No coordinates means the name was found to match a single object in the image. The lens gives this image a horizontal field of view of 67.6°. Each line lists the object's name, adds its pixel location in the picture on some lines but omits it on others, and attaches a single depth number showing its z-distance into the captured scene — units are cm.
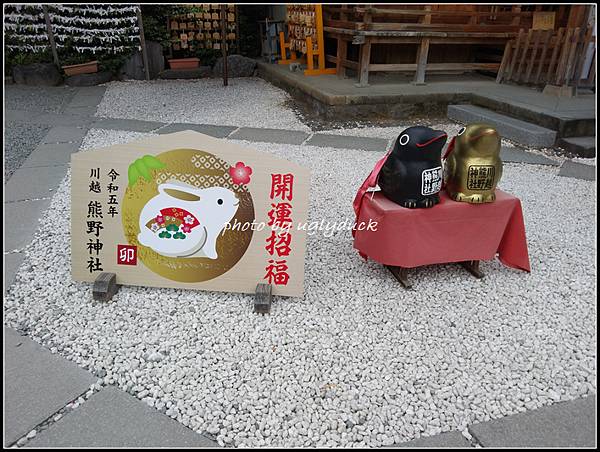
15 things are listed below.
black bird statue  238
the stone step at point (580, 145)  515
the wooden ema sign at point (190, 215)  232
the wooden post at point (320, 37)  797
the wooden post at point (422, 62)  696
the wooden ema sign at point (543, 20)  695
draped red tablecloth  255
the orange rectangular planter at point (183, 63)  1006
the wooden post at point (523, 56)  686
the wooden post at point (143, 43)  927
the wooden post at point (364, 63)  677
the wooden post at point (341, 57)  761
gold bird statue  246
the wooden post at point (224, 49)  847
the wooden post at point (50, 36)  863
